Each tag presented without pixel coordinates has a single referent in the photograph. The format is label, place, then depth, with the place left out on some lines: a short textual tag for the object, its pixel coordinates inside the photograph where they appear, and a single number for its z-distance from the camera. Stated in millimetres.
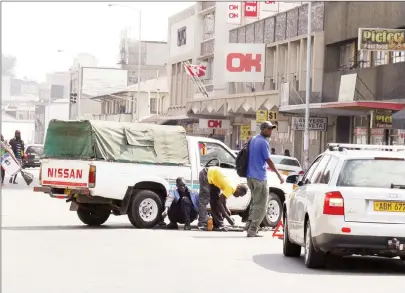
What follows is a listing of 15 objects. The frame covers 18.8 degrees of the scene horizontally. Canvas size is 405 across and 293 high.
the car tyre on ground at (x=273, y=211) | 22797
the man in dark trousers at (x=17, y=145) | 41722
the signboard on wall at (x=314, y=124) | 52019
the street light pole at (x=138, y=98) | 81200
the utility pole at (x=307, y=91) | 49906
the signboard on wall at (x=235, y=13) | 71062
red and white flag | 75631
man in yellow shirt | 21016
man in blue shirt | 19594
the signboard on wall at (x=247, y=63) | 61469
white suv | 13977
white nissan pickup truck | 21094
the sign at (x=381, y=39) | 41406
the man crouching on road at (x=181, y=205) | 21391
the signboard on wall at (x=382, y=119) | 43000
